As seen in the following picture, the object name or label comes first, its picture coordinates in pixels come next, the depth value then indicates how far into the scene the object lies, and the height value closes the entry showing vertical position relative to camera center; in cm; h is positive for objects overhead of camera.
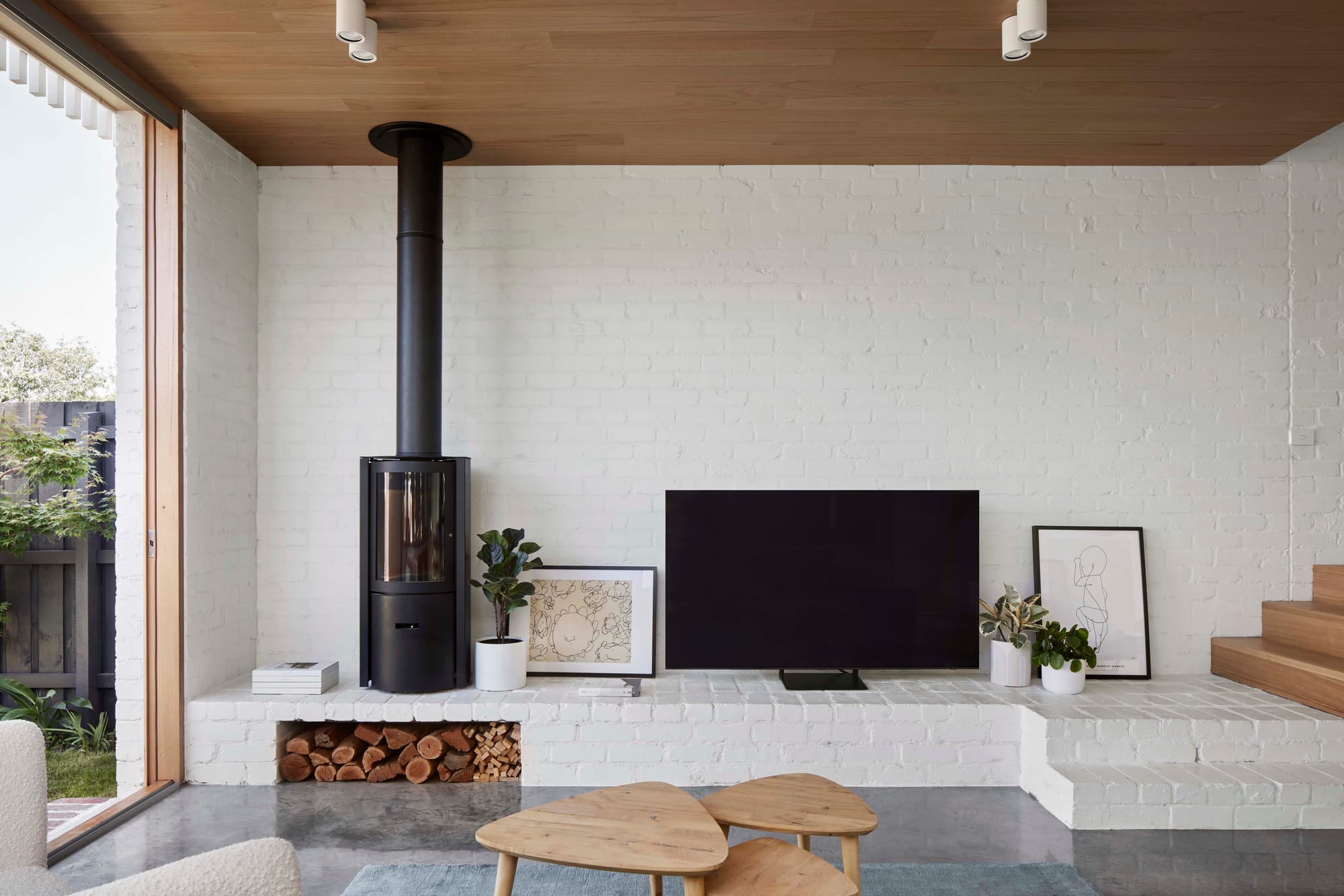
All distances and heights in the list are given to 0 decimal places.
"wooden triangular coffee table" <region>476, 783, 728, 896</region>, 188 -90
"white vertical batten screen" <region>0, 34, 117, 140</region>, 276 +125
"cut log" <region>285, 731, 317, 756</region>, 350 -119
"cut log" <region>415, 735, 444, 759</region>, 351 -121
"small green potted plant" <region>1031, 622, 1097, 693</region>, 364 -89
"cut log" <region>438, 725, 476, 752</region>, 354 -118
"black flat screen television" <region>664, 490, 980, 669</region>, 374 -57
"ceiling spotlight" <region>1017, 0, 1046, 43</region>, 260 +130
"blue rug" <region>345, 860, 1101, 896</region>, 256 -131
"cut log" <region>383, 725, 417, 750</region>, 355 -118
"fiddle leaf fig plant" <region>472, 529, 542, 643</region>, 368 -51
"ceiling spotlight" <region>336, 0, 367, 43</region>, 259 +130
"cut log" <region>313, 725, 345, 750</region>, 354 -117
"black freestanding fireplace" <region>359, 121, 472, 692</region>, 356 -22
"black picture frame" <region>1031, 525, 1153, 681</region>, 388 -55
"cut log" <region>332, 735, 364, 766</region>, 351 -123
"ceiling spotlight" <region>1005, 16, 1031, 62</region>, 274 +130
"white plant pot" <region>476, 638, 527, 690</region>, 362 -90
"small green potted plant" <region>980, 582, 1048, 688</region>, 372 -81
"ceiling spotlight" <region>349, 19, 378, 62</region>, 271 +128
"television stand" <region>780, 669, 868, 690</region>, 374 -102
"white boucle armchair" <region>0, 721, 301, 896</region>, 113 -60
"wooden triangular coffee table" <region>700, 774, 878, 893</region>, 212 -93
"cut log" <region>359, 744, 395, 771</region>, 353 -125
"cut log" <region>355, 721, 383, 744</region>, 355 -117
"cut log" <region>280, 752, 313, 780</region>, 350 -128
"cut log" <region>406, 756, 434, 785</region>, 350 -130
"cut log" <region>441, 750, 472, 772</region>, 353 -127
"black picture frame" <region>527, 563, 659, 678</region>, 389 -86
